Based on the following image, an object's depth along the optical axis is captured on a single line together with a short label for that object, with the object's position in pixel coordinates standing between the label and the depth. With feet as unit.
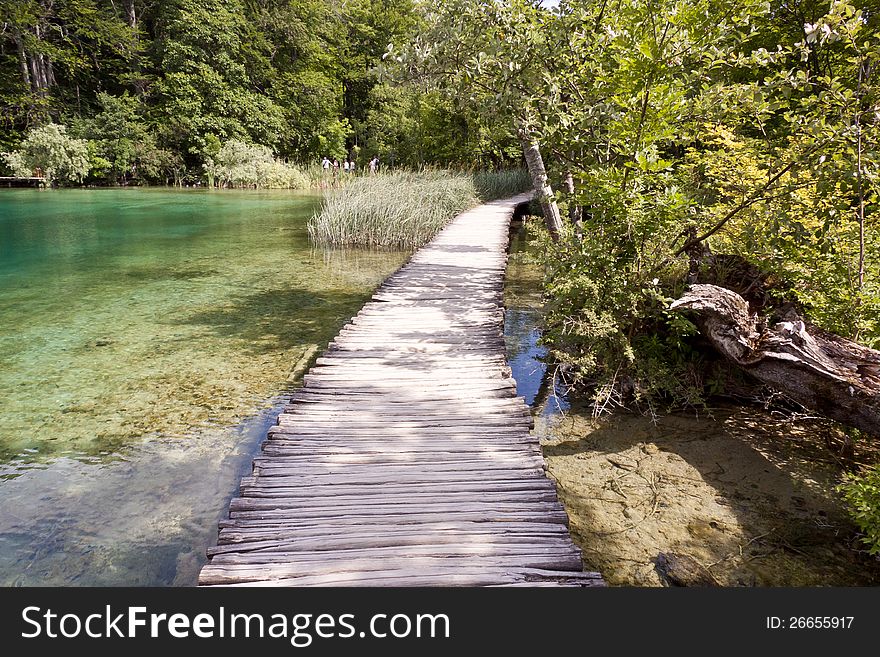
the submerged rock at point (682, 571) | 7.63
